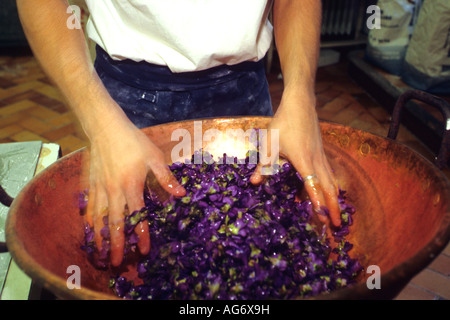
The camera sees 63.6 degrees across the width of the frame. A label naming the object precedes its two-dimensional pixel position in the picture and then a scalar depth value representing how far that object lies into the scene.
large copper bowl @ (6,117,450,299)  0.51
